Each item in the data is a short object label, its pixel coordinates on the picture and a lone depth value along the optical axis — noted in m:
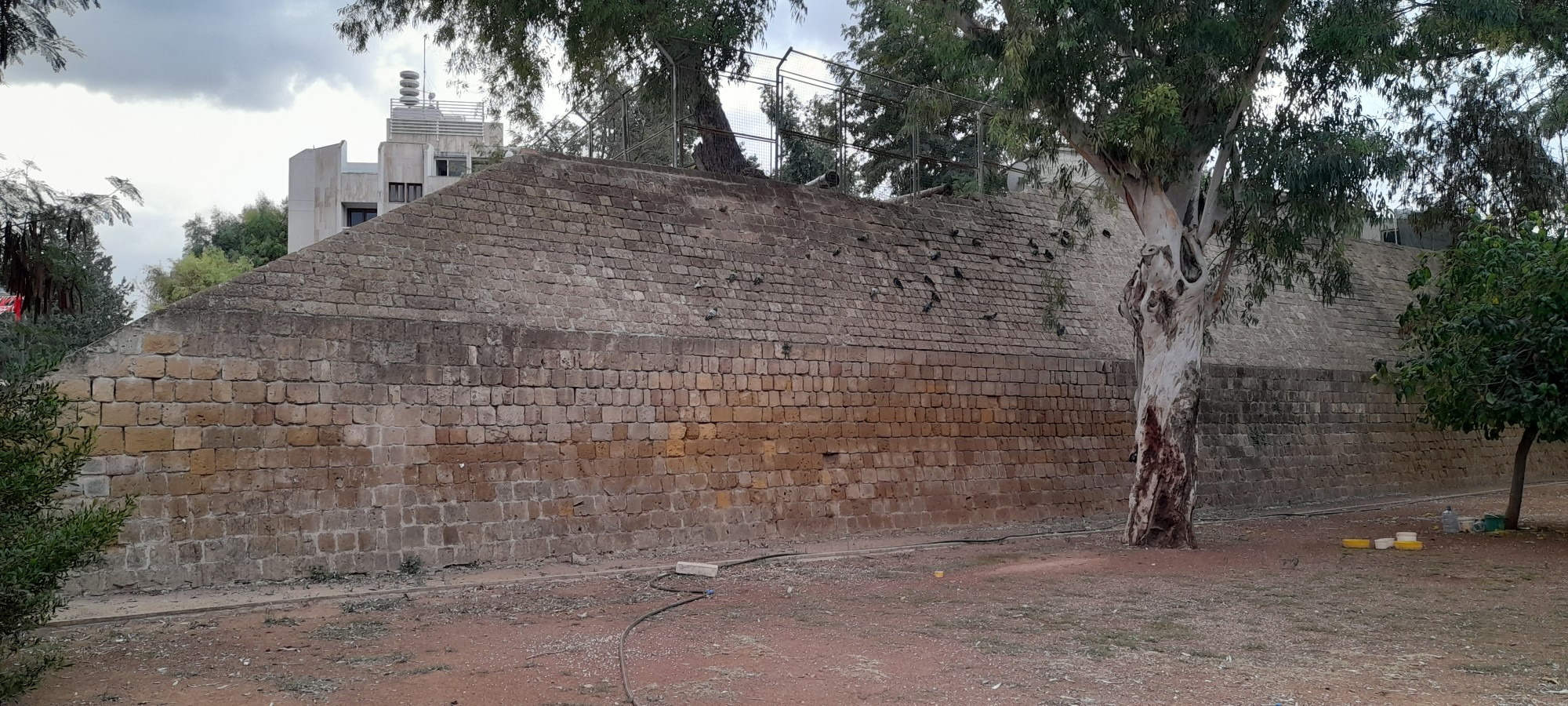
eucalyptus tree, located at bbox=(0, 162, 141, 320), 8.84
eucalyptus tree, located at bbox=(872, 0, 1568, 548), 12.13
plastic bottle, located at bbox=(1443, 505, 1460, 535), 14.28
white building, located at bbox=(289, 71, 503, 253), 35.12
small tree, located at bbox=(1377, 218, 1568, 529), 12.32
